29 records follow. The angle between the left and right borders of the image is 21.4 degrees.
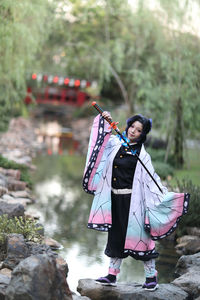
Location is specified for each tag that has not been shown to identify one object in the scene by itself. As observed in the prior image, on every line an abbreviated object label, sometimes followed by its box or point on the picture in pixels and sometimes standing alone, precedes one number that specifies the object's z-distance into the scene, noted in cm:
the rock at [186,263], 589
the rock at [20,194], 926
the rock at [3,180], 905
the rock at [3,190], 837
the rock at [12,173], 1053
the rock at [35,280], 391
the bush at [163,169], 1243
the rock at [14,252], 498
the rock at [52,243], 675
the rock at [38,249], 502
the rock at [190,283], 508
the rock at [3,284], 425
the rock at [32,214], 802
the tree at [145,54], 1345
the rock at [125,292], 482
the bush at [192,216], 766
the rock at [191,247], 703
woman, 481
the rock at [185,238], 732
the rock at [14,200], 836
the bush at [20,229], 565
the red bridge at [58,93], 3231
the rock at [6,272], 482
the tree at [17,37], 1074
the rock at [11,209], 668
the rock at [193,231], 757
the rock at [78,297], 465
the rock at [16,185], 973
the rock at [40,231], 662
